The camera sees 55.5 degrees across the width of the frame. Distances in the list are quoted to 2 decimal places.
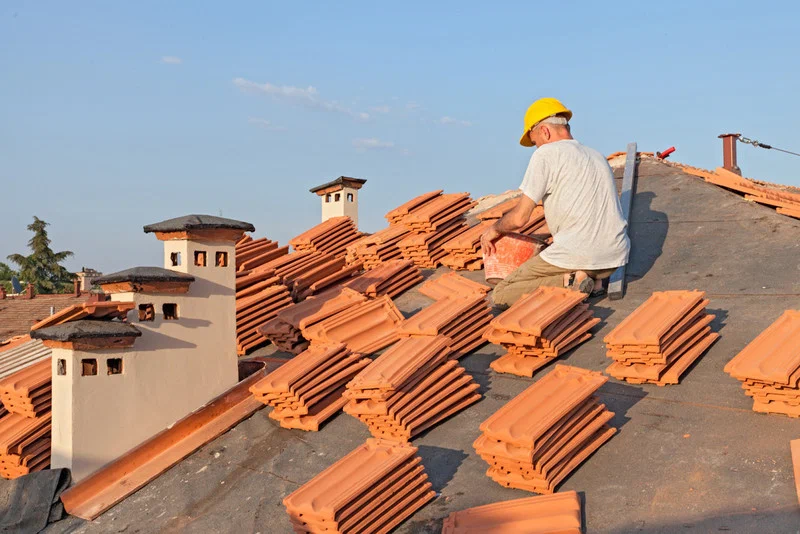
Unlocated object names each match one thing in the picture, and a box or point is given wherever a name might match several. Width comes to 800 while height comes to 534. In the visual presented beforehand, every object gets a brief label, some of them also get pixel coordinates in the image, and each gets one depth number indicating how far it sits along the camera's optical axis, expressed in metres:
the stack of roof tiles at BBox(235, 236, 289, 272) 13.61
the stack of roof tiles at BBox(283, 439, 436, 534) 4.88
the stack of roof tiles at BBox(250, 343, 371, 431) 7.00
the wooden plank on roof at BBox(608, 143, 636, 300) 8.37
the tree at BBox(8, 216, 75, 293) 60.53
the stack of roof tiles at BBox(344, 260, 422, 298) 10.43
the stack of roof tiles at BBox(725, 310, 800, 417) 4.93
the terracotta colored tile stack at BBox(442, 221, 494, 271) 11.08
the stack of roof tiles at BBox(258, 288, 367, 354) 9.12
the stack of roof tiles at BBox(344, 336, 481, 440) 6.20
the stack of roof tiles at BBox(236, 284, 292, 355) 10.06
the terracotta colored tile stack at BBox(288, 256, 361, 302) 11.31
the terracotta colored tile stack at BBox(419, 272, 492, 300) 9.42
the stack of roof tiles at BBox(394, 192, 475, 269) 11.95
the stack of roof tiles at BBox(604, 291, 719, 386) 6.04
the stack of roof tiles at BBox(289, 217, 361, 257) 14.35
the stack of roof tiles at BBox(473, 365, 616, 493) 4.98
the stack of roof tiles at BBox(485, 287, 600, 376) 6.78
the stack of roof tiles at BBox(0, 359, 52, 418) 7.98
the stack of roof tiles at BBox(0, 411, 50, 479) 7.75
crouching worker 7.95
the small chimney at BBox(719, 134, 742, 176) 14.86
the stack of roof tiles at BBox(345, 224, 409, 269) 12.39
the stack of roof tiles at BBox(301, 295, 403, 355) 8.52
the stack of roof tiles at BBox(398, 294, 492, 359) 7.55
